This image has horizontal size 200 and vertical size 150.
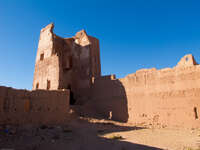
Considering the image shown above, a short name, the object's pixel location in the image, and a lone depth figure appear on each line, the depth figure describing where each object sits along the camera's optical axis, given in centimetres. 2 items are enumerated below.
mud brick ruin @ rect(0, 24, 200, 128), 910
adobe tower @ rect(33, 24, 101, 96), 1827
